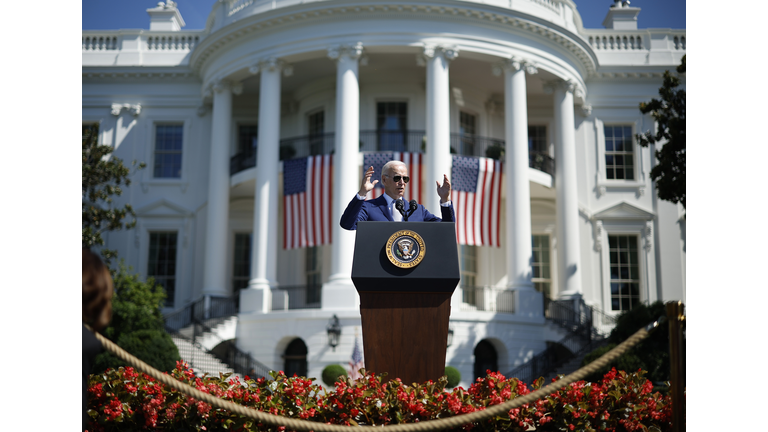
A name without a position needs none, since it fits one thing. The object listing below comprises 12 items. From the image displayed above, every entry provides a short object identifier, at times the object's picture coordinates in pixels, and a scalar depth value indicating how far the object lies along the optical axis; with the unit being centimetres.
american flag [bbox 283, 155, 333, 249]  1739
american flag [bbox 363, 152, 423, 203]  1722
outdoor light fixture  1576
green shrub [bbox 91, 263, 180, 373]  1302
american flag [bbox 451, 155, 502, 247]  1727
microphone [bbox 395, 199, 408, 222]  506
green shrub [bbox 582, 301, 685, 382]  1193
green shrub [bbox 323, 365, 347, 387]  1462
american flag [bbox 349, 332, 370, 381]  1457
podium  486
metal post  393
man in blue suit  509
